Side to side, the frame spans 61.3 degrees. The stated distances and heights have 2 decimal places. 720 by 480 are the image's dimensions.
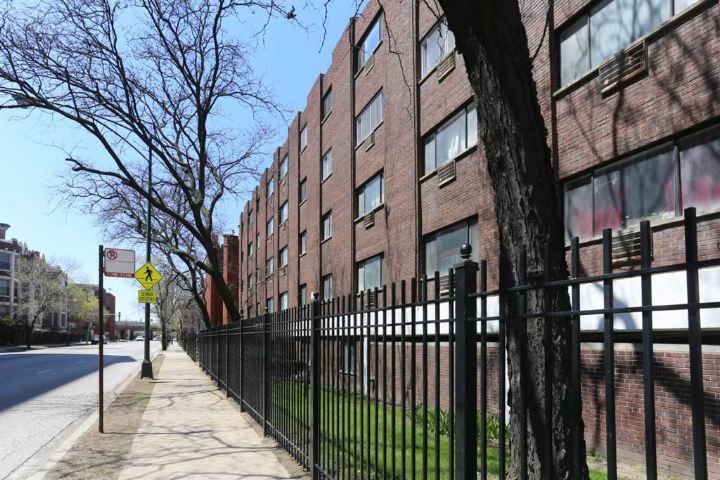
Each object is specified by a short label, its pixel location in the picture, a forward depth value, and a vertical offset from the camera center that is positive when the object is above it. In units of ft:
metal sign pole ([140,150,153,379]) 68.64 -3.79
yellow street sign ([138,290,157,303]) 60.18 -0.28
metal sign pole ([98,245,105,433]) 31.04 -1.64
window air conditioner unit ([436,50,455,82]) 49.70 +18.65
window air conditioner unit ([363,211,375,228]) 66.80 +7.89
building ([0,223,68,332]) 262.47 +8.40
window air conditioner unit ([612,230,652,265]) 30.86 +2.00
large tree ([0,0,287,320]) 51.49 +18.98
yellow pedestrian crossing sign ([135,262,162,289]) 51.08 +1.45
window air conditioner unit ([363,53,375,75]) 68.85 +26.10
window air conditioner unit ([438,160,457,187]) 49.44 +9.61
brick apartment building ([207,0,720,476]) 28.09 +9.73
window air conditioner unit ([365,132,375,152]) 67.92 +16.91
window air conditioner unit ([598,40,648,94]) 31.21 +11.66
